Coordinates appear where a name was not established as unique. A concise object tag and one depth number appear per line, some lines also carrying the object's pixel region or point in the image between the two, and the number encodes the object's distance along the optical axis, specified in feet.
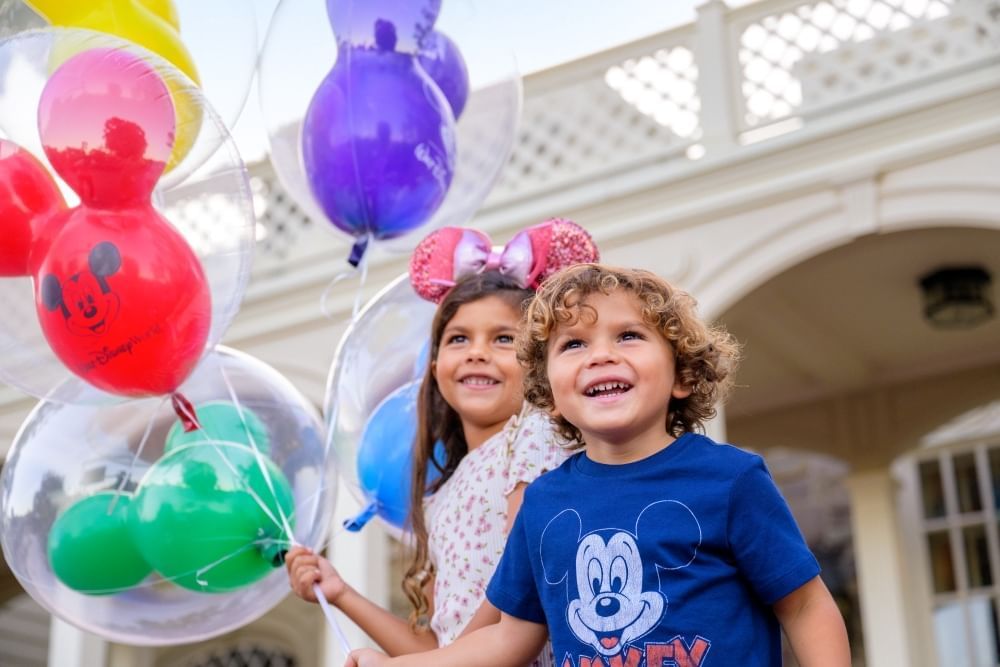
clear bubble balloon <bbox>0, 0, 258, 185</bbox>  8.63
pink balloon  7.50
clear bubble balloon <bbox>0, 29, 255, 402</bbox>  7.52
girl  6.79
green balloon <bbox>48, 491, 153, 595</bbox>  8.27
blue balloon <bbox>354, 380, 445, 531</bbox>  8.43
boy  5.22
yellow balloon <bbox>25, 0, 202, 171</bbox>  8.62
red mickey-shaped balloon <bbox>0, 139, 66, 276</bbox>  7.80
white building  17.12
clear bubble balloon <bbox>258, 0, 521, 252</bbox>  9.29
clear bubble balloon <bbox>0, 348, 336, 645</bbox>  7.97
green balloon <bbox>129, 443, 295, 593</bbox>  7.90
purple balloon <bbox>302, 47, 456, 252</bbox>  8.86
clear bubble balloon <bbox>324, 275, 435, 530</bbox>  8.98
